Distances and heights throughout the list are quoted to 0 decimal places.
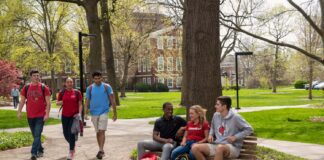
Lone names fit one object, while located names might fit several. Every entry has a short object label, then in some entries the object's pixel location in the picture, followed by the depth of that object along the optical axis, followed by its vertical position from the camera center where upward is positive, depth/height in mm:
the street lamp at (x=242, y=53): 19658 +1243
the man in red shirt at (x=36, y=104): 8789 -369
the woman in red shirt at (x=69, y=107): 8828 -436
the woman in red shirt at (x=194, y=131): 6785 -733
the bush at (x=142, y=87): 74312 -610
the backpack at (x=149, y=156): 7119 -1153
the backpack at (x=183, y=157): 6664 -1078
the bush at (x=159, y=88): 74188 -784
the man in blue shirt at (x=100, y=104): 8961 -393
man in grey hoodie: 6305 -718
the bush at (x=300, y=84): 78500 -485
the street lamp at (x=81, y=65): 16109 +677
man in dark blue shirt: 7320 -794
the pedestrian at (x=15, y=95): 33047 -758
